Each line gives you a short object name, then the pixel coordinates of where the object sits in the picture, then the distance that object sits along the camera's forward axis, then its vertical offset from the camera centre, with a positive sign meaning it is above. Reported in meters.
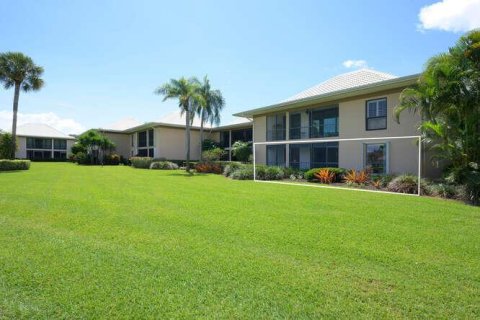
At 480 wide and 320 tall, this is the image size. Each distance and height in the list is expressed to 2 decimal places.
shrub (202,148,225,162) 31.45 +0.18
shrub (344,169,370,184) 16.20 -1.14
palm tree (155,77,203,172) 26.05 +5.32
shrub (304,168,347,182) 18.50 -1.00
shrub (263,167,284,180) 20.53 -1.18
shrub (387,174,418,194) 13.41 -1.21
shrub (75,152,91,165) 41.16 -0.29
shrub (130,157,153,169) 33.97 -0.67
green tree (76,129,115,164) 41.53 +1.68
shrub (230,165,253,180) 20.66 -1.19
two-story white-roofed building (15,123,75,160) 53.72 +2.43
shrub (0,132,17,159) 28.59 +0.90
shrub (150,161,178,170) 33.03 -0.98
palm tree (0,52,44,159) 28.11 +7.49
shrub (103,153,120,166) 42.84 -0.44
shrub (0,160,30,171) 25.27 -0.75
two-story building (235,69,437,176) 17.27 +1.96
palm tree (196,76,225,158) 32.66 +5.38
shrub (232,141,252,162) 29.69 +0.46
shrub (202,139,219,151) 35.97 +1.24
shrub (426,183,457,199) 11.80 -1.31
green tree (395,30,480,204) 11.20 +1.95
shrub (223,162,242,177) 23.19 -0.91
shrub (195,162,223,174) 26.62 -1.02
